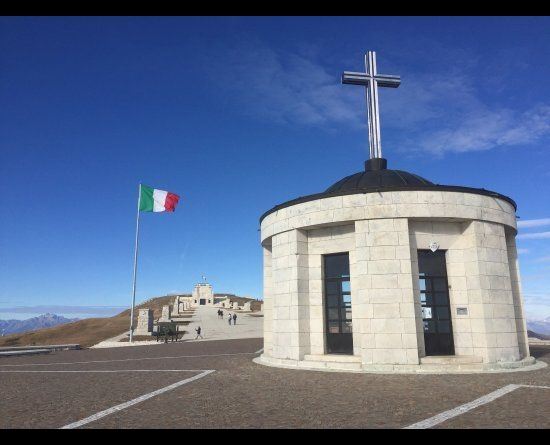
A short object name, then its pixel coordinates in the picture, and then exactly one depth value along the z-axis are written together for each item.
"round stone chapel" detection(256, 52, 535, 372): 14.27
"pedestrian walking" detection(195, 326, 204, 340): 35.38
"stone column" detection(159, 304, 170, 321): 56.46
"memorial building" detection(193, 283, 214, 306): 119.31
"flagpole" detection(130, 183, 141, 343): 32.91
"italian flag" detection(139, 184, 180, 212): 34.59
